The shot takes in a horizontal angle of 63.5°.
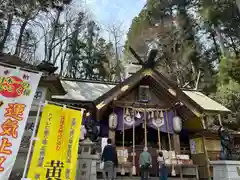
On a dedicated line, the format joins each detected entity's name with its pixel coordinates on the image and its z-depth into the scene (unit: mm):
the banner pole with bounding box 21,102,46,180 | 4258
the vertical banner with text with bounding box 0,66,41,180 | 4098
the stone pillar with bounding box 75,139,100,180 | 5858
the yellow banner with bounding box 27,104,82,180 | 4570
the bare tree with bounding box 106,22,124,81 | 26359
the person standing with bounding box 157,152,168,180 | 7957
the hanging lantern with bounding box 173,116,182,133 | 10149
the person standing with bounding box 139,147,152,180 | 7329
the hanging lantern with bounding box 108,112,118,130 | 9742
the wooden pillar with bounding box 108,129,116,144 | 9602
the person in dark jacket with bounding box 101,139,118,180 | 6414
